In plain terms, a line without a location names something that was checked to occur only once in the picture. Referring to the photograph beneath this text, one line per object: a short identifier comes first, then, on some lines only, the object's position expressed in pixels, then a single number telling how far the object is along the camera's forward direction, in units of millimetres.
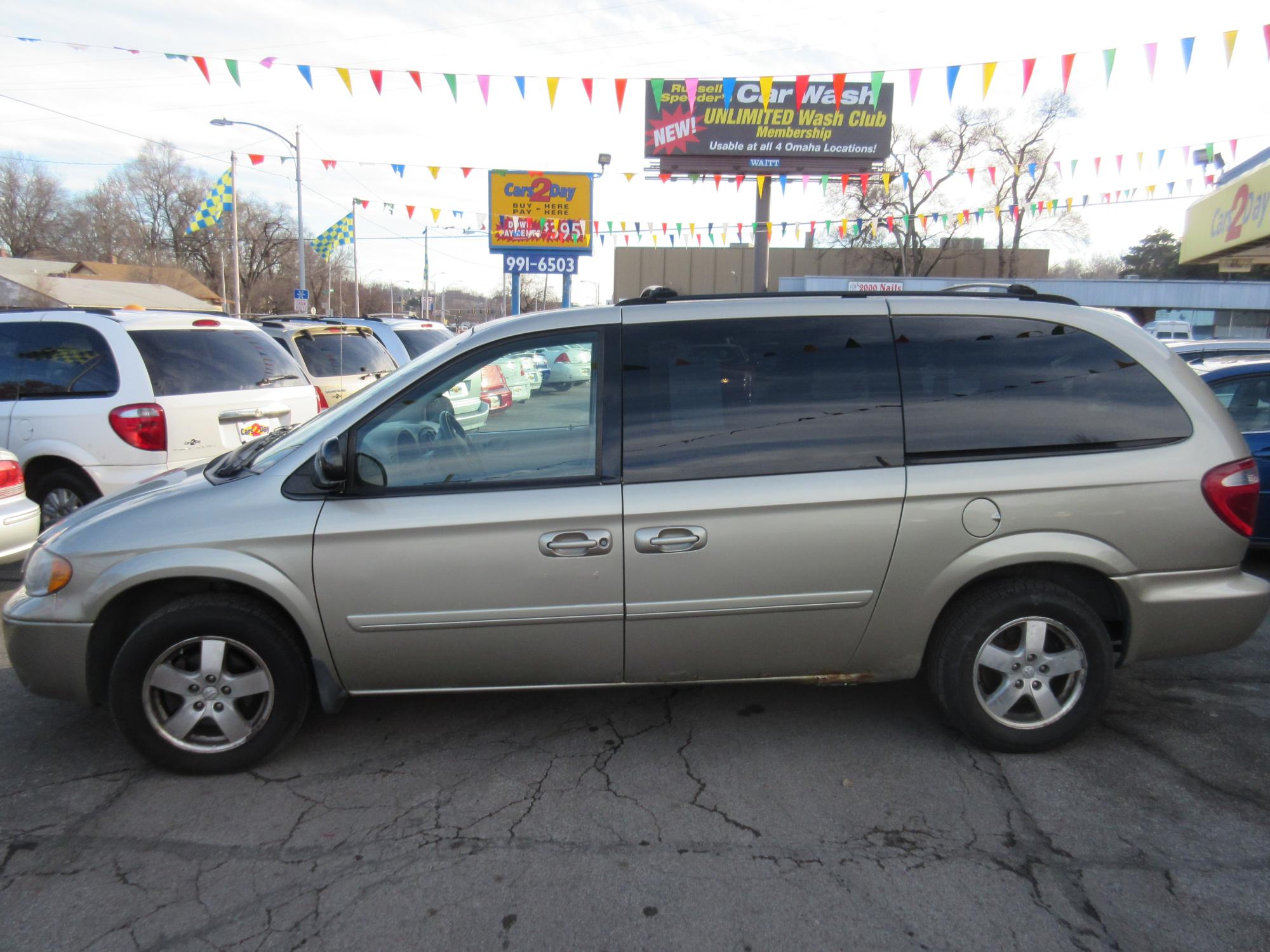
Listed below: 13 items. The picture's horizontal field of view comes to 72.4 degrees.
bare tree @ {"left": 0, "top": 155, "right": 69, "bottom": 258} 66812
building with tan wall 60594
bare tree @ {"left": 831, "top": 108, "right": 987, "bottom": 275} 46688
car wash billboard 33344
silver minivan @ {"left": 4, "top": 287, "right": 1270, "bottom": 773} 3301
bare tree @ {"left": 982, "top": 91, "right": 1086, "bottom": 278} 44406
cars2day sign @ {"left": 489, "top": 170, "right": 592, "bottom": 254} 21531
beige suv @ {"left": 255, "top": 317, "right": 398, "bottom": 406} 9273
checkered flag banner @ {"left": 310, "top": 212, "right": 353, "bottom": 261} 28250
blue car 6172
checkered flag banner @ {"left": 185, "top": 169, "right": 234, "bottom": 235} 25500
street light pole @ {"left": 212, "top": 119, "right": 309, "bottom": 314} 26359
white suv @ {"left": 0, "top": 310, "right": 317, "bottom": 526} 6066
